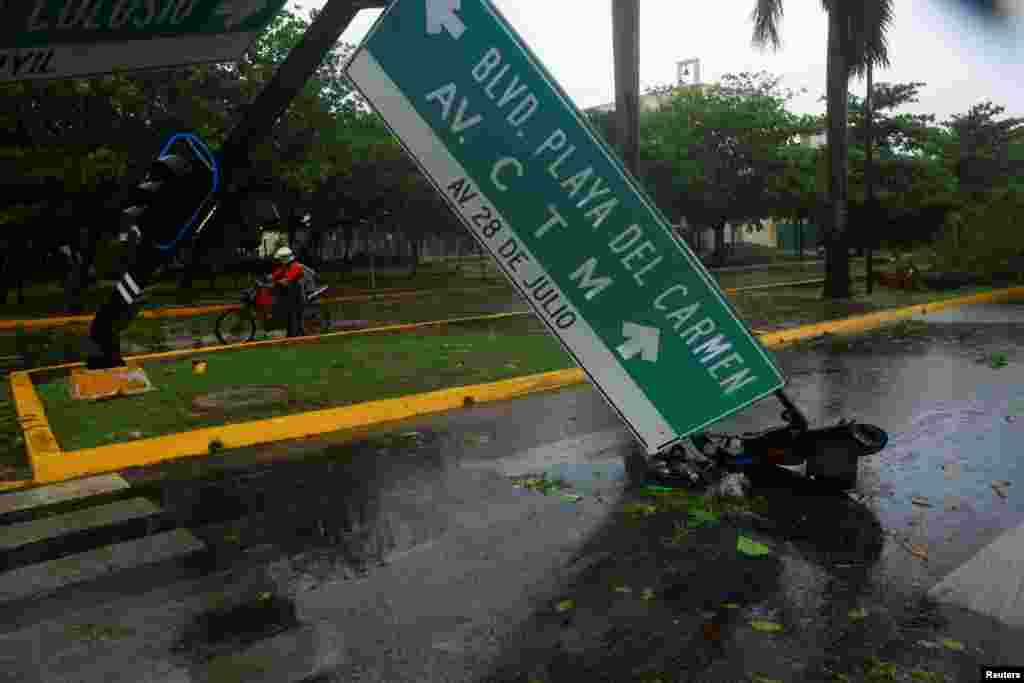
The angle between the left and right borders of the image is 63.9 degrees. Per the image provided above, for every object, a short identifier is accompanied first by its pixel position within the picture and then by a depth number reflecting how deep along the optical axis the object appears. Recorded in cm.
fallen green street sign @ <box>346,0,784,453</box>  515
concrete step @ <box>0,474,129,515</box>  612
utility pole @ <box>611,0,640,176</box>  1399
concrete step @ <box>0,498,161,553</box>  539
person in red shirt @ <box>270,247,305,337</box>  1449
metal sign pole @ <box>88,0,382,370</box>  803
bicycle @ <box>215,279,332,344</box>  1456
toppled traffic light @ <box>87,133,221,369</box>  802
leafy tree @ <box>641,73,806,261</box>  3762
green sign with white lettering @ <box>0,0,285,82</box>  462
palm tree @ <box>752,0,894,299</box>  1953
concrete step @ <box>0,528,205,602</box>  461
